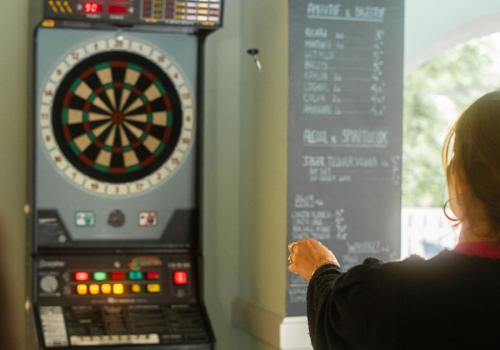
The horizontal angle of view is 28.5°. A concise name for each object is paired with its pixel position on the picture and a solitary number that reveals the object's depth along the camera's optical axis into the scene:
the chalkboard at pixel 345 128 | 3.88
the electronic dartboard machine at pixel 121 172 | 3.68
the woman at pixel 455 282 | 1.84
